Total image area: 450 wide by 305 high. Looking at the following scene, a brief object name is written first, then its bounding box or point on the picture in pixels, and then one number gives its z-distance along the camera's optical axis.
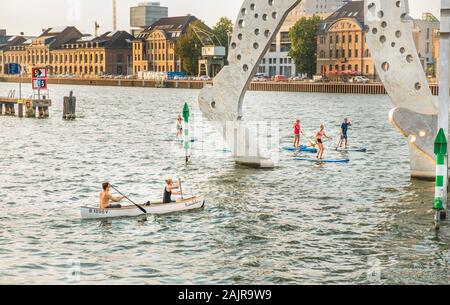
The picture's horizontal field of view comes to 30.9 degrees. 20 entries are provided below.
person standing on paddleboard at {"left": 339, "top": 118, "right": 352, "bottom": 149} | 49.55
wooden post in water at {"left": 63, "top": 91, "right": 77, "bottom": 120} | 84.25
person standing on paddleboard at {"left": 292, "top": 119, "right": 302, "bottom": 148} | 48.59
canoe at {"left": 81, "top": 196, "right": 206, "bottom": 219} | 27.45
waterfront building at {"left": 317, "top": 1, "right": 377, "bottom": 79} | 174.88
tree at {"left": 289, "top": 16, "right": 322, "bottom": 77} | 187.75
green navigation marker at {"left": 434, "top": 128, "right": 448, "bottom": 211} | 24.31
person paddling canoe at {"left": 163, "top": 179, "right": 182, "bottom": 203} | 28.35
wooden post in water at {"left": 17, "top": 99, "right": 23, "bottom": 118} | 83.00
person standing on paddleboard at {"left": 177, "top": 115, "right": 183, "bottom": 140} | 59.31
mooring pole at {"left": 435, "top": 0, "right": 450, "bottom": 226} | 26.62
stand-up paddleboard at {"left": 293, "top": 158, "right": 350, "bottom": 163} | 44.22
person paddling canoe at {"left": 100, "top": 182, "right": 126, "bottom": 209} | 27.53
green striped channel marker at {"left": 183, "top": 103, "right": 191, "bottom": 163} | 44.89
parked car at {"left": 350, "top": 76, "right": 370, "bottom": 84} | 165.94
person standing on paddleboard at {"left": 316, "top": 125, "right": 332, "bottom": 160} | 43.97
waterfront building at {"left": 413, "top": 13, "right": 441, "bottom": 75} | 168.38
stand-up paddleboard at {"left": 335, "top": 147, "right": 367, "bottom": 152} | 51.16
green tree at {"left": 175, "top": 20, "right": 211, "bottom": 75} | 198.62
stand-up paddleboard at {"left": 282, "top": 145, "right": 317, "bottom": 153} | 49.41
